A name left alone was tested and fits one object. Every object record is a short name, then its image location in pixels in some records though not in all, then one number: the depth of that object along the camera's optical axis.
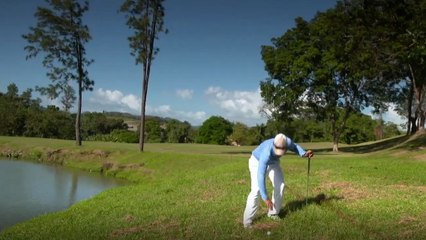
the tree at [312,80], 43.94
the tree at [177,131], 130.20
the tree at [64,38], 43.97
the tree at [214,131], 126.94
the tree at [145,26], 37.72
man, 10.73
